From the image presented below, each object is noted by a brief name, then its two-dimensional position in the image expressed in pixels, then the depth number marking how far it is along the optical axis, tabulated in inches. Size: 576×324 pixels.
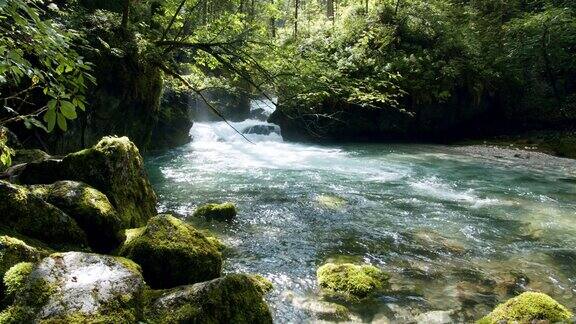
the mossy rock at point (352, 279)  234.2
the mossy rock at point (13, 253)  133.1
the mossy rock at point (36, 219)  174.2
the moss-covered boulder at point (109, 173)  253.3
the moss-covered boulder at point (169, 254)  194.2
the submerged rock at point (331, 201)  417.7
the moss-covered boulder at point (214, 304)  141.4
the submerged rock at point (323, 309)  209.6
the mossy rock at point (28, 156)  268.4
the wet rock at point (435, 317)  208.1
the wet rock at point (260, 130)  1095.6
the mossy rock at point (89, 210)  211.0
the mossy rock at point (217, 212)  362.3
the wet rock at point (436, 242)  307.4
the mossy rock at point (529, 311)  192.1
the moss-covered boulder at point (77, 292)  115.0
